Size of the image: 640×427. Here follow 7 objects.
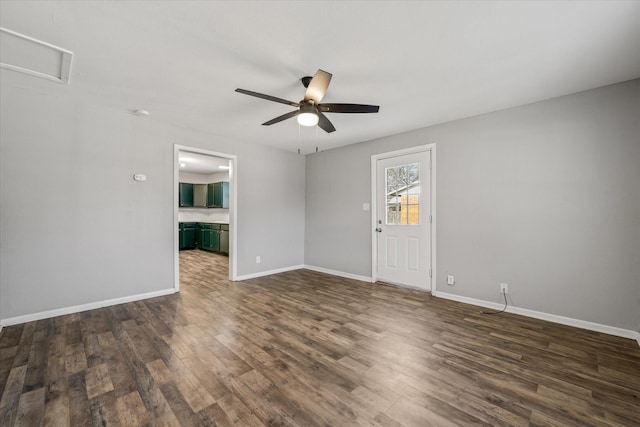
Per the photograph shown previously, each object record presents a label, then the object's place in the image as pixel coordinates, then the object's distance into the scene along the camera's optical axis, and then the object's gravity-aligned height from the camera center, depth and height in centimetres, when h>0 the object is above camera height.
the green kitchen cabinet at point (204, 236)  783 -64
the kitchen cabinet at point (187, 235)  802 -64
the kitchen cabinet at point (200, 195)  826 +61
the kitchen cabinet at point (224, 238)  713 -65
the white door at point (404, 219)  405 -6
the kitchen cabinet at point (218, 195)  755 +59
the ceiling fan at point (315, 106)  230 +105
